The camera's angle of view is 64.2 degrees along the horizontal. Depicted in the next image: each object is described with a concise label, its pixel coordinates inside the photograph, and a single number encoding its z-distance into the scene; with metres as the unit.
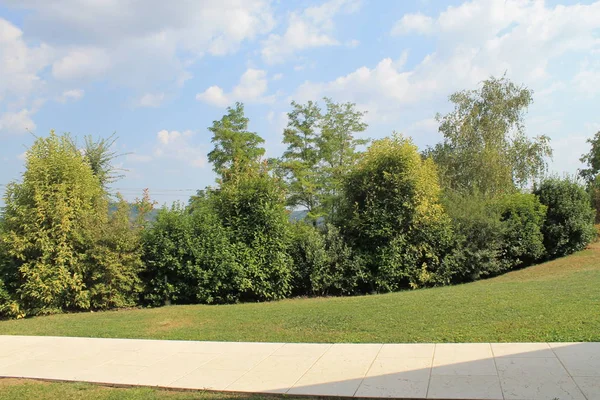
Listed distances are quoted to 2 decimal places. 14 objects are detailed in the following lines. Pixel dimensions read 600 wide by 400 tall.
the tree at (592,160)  42.59
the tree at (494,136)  31.38
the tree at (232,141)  29.13
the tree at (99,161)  17.05
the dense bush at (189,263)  14.02
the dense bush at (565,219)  18.36
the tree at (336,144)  31.91
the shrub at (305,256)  15.11
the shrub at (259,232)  14.48
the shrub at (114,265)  13.44
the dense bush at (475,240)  16.12
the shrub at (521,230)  17.23
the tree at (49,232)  12.90
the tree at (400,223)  15.55
